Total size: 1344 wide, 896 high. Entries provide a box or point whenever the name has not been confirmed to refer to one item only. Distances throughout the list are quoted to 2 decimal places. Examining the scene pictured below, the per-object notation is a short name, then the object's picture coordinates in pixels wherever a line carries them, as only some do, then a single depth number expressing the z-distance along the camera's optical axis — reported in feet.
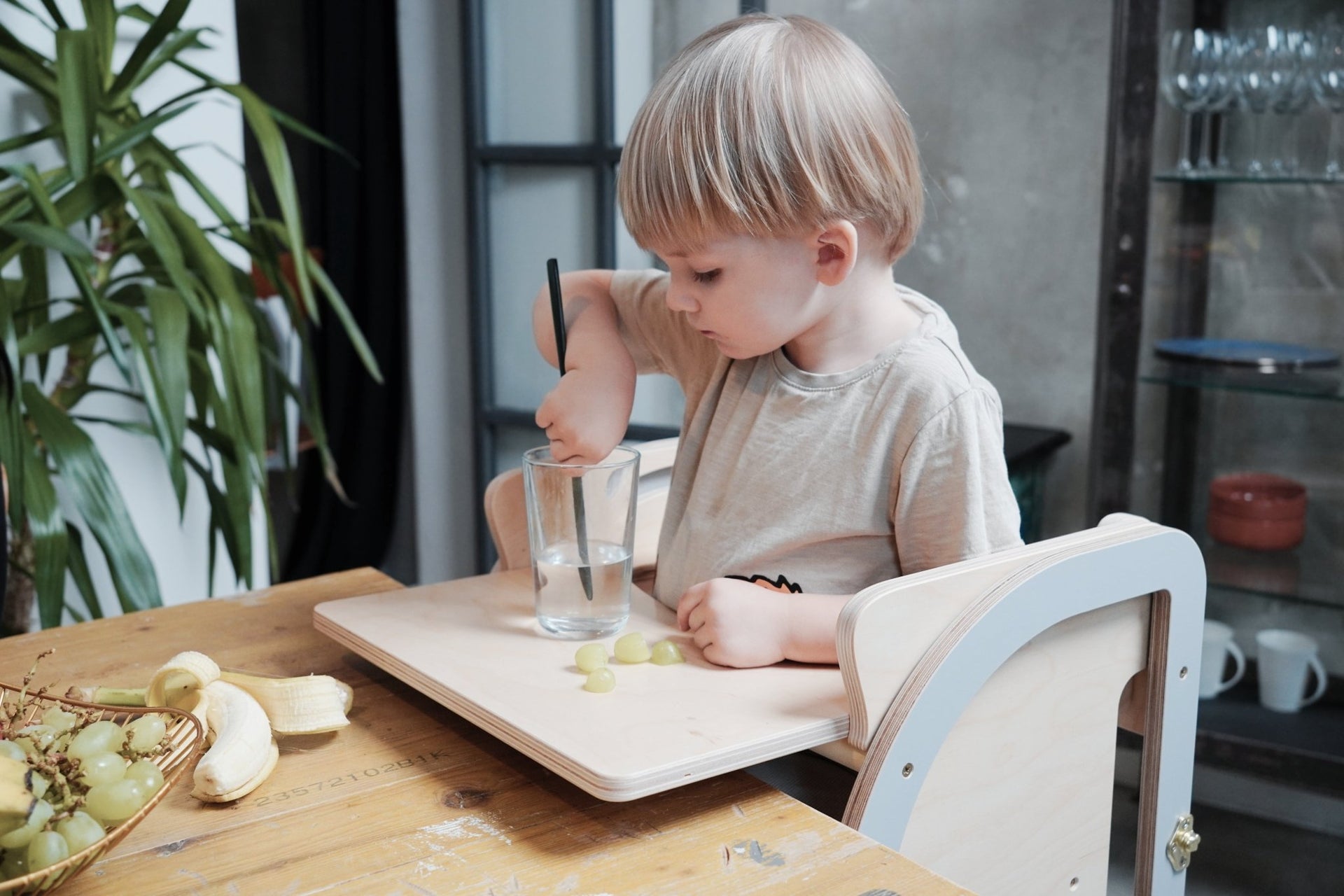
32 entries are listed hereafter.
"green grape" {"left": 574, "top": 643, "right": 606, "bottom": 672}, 2.85
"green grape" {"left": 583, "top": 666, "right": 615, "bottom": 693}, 2.73
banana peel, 2.60
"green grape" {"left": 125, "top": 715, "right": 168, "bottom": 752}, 2.29
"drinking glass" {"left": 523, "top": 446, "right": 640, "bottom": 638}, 3.11
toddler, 3.05
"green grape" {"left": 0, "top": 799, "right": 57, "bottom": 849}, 1.94
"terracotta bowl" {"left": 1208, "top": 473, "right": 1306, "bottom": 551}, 6.86
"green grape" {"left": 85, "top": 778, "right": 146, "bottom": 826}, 2.08
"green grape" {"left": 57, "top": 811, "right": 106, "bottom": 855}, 2.00
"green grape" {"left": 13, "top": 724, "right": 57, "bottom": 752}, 2.18
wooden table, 2.20
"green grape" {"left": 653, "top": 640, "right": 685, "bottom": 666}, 2.93
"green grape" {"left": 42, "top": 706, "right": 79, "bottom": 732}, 2.34
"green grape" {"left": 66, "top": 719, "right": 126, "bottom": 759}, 2.14
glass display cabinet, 6.37
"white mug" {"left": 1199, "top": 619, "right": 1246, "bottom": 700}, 6.95
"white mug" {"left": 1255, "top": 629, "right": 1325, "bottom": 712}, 6.77
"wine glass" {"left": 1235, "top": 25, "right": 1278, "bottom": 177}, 6.38
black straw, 3.10
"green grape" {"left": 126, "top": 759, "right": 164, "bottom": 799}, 2.14
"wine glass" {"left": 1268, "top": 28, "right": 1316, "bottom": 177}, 6.31
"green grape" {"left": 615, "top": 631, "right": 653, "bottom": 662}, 2.92
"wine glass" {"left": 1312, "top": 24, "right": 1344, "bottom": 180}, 6.20
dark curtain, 9.95
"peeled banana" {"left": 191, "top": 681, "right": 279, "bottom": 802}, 2.47
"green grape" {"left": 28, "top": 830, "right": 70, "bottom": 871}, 1.95
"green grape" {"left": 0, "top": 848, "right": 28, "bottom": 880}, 2.00
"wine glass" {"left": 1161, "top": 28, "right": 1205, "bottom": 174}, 6.30
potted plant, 5.14
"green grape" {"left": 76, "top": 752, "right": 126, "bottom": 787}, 2.10
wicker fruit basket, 1.95
